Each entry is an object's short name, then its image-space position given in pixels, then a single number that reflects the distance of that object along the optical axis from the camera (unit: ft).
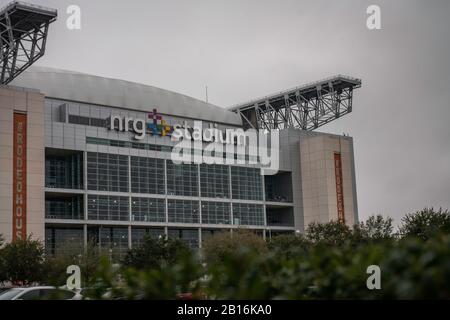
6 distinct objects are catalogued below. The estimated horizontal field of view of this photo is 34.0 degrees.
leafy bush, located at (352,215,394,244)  257.57
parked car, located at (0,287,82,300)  103.09
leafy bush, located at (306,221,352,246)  271.08
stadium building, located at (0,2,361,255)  288.10
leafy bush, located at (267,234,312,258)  253.96
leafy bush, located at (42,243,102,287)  206.93
